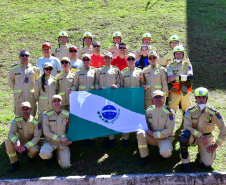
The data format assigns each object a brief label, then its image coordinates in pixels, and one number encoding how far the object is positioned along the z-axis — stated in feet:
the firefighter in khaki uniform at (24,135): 23.57
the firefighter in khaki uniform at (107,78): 26.29
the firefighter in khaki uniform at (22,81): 26.76
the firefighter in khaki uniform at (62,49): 32.58
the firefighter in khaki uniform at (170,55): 30.17
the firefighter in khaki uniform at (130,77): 26.32
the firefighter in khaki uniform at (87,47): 32.37
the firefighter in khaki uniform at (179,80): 26.66
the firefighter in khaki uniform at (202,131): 22.52
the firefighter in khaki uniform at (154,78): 26.27
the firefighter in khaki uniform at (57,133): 23.59
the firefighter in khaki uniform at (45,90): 25.70
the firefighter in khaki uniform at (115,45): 32.22
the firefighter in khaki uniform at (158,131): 23.34
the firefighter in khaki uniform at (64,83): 26.32
